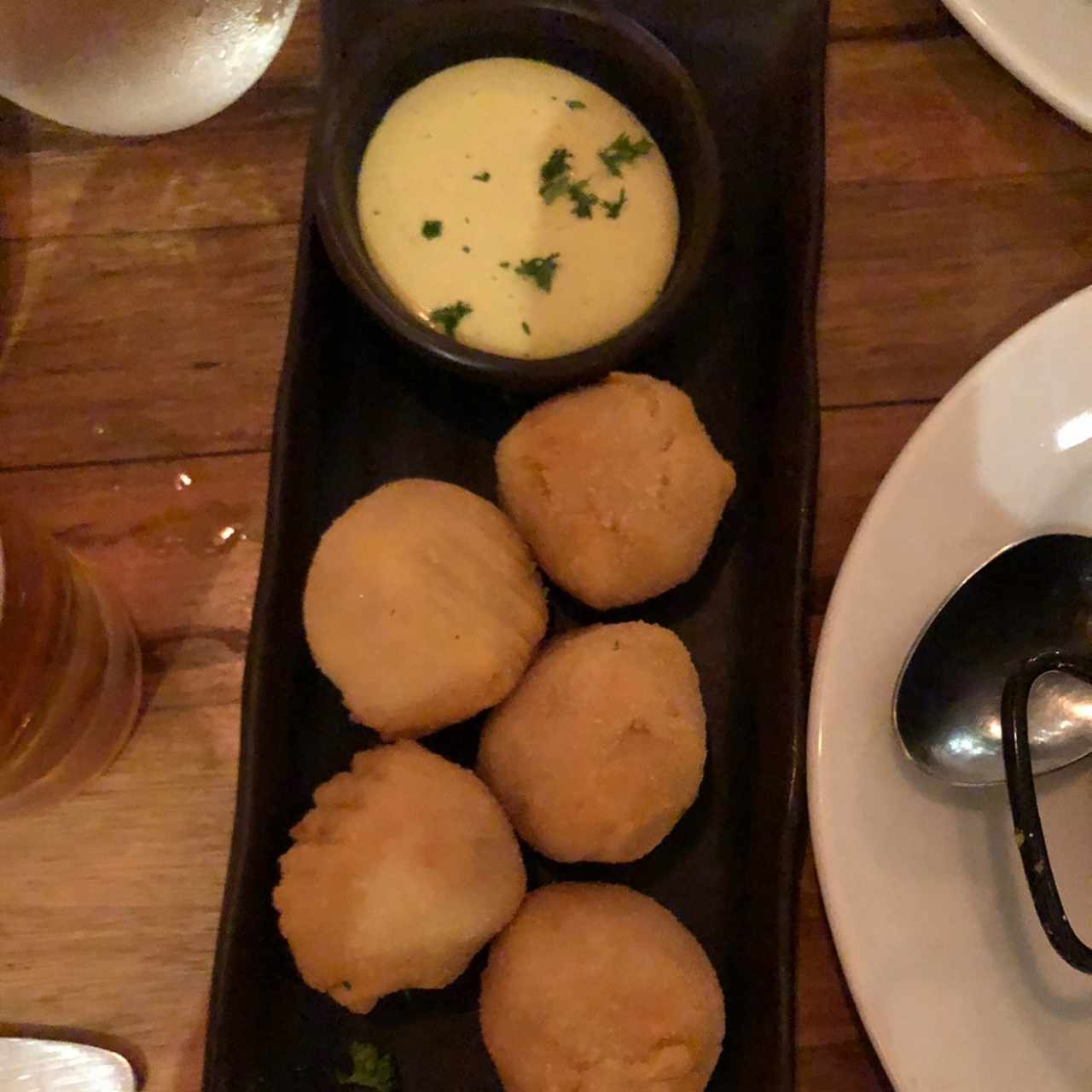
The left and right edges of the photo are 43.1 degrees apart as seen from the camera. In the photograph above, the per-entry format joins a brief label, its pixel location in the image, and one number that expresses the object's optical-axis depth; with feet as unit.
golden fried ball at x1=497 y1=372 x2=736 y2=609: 0.87
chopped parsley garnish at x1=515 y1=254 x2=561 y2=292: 0.92
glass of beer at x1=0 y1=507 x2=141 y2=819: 0.81
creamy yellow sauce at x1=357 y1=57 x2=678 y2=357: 0.92
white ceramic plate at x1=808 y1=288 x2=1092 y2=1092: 0.80
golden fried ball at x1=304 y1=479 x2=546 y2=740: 0.84
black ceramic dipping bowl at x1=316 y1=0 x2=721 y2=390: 0.86
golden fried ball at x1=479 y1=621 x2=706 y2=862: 0.83
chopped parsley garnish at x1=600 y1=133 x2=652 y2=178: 0.94
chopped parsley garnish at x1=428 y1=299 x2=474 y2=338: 0.91
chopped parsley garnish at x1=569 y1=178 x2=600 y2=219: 0.93
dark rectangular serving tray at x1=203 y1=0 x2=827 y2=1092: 0.83
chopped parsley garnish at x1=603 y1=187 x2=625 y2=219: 0.93
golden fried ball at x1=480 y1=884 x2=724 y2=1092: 0.80
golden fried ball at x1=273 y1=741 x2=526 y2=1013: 0.80
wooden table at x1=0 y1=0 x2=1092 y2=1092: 0.87
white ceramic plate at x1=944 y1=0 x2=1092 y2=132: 0.94
